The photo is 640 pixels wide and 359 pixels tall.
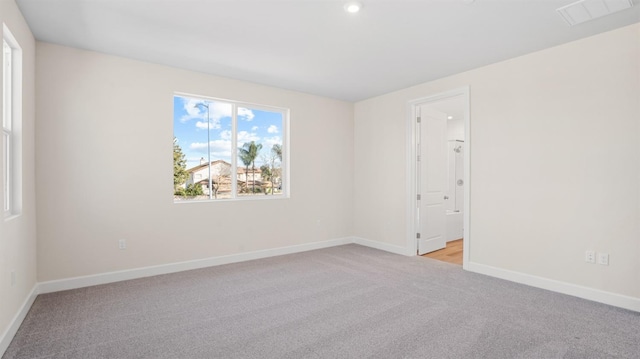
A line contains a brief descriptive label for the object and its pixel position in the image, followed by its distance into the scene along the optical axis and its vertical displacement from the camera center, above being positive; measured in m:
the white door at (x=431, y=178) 4.89 -0.01
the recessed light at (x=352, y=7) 2.48 +1.34
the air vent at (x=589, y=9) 2.45 +1.33
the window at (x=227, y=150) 4.16 +0.39
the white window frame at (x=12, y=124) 2.57 +0.44
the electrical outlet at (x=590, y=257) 3.07 -0.77
